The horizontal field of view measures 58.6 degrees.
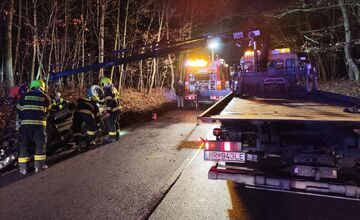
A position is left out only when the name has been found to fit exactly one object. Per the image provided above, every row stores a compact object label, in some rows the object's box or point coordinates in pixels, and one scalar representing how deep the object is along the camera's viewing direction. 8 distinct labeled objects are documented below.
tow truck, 3.88
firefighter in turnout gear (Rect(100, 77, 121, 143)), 8.53
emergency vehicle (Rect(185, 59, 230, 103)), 17.53
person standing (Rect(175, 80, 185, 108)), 17.38
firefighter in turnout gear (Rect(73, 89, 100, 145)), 7.89
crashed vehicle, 6.33
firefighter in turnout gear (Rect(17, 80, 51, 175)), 6.02
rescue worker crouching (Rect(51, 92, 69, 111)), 7.62
